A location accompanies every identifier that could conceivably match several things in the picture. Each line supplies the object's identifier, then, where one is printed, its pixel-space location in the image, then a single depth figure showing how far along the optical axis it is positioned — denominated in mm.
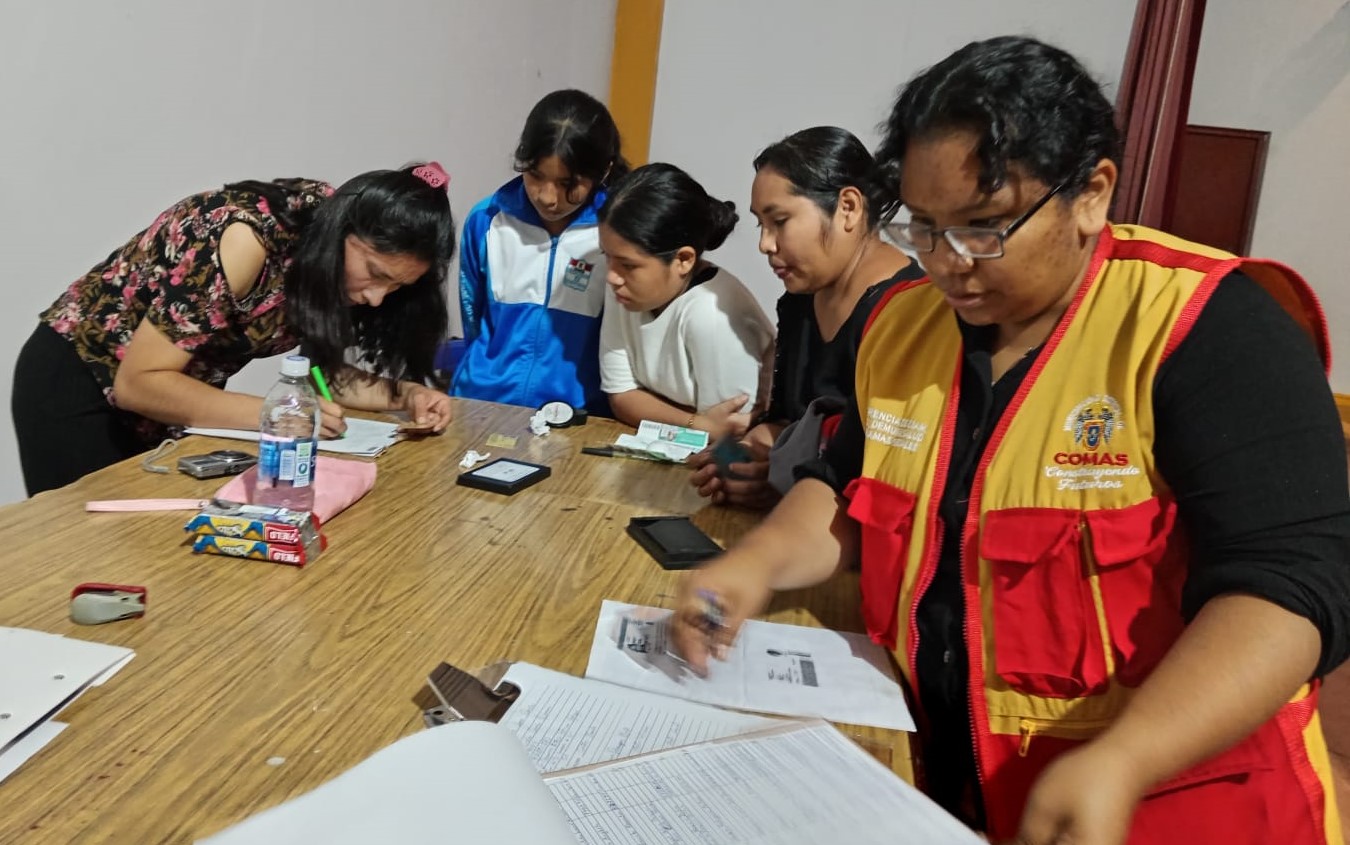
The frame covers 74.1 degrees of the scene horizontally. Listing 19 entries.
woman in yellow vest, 727
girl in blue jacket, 2336
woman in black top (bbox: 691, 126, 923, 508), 1674
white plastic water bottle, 1191
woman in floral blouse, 1569
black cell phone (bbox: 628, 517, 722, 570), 1209
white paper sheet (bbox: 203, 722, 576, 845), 568
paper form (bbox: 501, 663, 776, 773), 772
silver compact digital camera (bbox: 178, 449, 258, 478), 1344
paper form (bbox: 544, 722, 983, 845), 674
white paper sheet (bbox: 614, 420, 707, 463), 1722
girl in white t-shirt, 2006
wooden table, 690
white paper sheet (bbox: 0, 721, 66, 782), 684
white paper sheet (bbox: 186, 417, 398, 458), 1555
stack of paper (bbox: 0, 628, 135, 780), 708
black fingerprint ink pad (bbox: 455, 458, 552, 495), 1442
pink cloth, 1233
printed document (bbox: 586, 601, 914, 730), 887
